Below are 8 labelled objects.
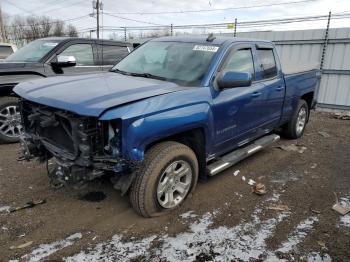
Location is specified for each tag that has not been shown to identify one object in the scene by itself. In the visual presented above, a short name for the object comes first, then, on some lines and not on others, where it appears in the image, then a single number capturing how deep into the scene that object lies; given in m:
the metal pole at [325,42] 9.85
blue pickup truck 2.85
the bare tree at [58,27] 50.47
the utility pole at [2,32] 22.55
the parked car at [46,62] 5.51
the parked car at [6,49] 10.54
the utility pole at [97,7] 32.03
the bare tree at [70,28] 52.08
